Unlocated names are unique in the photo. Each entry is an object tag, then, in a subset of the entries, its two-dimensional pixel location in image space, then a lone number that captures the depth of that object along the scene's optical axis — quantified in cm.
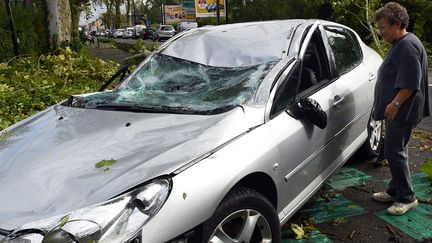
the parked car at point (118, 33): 6377
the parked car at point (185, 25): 4079
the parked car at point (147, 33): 4838
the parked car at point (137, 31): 5592
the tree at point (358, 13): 1470
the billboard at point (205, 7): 3803
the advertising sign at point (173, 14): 6856
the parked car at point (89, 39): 4161
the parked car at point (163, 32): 4078
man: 316
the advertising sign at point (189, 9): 4797
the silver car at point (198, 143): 198
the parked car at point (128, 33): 5984
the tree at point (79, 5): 2407
